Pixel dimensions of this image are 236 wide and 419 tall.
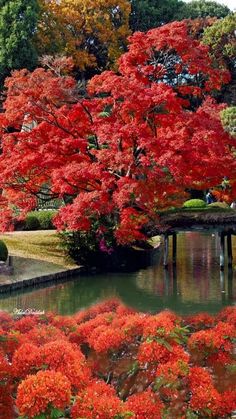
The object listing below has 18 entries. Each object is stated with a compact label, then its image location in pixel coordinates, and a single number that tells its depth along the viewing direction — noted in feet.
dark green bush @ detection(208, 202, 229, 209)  99.00
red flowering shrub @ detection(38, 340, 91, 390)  14.35
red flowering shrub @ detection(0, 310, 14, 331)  20.46
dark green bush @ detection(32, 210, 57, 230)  84.69
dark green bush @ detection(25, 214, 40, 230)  83.46
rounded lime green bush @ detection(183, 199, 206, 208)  99.60
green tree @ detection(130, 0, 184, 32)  150.10
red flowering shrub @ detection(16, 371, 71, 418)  12.89
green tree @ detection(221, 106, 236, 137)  97.42
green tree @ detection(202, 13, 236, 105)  123.95
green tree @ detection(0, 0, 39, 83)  121.60
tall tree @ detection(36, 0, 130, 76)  129.90
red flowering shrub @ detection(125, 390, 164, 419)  14.15
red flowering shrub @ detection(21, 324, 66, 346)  17.31
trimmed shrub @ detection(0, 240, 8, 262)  57.00
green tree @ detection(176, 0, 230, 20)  153.28
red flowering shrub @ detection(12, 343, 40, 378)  14.55
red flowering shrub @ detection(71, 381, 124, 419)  13.37
